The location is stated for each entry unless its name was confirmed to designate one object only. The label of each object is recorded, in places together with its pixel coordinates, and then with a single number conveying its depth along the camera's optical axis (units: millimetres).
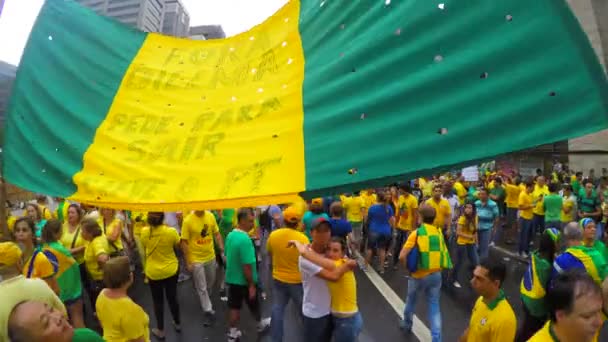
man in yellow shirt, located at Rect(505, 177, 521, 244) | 10750
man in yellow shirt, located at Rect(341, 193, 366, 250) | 9367
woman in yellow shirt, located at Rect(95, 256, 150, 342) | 3291
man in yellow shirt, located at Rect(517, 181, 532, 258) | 8961
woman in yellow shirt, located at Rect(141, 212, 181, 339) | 5082
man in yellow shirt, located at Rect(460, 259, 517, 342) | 2836
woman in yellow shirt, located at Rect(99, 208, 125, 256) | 5523
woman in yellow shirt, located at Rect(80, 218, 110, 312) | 4875
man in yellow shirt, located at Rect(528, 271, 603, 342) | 1912
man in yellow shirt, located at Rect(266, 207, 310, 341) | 4609
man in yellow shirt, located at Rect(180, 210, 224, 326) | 5777
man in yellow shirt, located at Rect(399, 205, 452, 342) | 4852
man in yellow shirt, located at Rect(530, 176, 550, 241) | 9164
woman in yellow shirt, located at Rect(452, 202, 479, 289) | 6895
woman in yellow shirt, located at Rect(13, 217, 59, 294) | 3842
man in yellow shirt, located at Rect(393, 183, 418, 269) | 8383
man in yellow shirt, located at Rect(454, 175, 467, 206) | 10836
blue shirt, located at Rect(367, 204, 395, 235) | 7797
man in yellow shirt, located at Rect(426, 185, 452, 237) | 7355
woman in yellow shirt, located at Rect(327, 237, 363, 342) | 3840
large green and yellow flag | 1382
